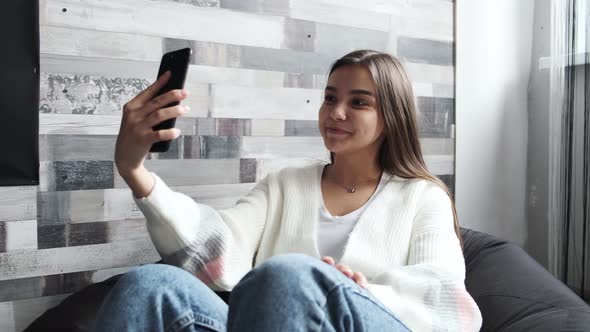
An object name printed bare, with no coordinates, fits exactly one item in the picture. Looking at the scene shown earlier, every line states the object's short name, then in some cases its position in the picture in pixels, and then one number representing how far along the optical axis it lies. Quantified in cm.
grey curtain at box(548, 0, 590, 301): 210
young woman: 88
